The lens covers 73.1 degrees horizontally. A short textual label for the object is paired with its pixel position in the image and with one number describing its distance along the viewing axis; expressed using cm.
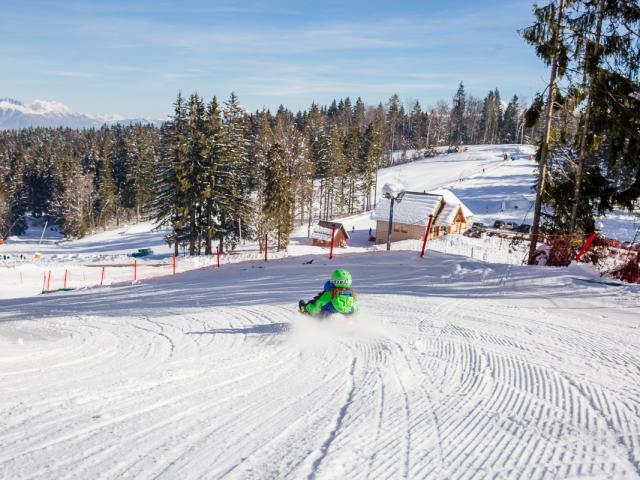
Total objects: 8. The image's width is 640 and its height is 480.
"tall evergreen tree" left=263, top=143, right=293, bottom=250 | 3969
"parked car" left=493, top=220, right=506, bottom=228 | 4994
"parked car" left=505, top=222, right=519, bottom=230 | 4938
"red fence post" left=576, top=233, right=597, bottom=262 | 1256
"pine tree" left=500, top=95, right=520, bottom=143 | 11569
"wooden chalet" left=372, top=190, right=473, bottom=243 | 4416
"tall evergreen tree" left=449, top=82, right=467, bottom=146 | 11594
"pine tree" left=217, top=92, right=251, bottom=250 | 3550
